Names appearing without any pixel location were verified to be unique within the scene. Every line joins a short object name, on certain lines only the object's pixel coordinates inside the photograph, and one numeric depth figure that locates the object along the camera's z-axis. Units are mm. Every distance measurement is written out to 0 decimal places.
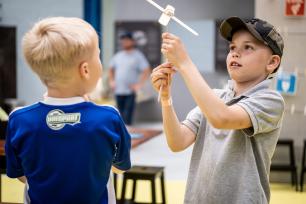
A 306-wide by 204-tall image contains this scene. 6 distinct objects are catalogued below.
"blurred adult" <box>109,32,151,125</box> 7660
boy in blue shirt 1288
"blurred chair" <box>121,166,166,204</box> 3736
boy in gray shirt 1545
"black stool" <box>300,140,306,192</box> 4938
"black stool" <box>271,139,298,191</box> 5051
